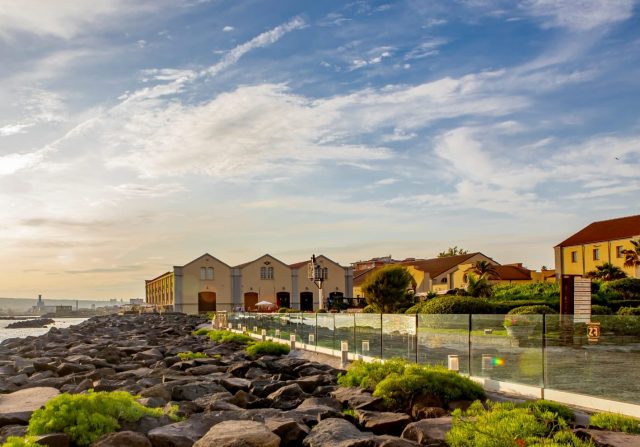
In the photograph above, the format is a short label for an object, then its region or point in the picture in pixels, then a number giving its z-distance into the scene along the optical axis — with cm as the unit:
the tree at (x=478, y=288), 4884
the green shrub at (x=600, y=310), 3185
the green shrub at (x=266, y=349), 2395
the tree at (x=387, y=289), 4456
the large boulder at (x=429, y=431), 899
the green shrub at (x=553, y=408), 968
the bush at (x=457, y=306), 3354
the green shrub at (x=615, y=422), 906
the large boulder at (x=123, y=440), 927
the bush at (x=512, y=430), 819
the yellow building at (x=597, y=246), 6297
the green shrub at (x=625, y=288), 4194
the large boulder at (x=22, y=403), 1148
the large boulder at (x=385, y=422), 1034
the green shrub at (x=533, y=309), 3036
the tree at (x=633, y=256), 5897
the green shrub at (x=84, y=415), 991
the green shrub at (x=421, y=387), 1170
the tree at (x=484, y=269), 6661
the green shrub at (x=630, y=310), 3352
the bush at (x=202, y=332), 3939
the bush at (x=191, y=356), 2262
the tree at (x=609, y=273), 5481
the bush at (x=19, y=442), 880
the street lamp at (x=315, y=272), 5436
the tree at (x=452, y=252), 11156
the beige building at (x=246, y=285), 8031
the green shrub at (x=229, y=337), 3096
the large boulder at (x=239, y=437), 909
